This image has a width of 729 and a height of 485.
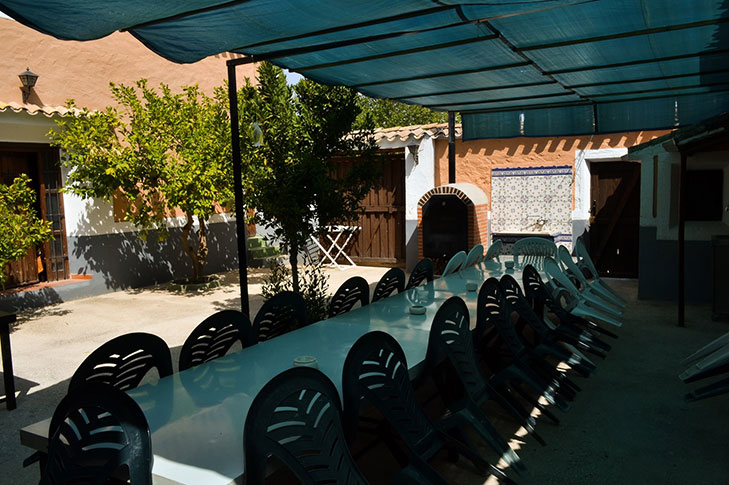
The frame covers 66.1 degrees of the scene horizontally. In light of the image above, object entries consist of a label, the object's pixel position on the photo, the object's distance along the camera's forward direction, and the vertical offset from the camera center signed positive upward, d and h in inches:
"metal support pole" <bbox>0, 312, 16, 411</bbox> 183.6 -47.6
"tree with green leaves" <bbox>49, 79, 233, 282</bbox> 356.2 +39.0
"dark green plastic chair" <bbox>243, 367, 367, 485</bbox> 79.7 -33.5
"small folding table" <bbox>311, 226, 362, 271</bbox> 498.0 -38.2
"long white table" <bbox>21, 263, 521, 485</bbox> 83.0 -35.7
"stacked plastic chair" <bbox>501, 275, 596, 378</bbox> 182.5 -43.1
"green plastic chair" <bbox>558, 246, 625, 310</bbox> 281.5 -43.6
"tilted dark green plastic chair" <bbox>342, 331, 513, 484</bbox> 101.4 -36.7
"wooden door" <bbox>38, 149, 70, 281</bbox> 369.1 +1.2
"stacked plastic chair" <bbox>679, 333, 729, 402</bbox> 149.4 -50.6
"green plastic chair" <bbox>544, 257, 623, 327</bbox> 235.6 -41.2
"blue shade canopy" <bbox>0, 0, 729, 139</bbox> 133.8 +52.2
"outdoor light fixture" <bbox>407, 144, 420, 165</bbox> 459.8 +44.4
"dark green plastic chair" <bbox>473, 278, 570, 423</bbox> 161.9 -46.7
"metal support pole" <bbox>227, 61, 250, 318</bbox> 209.9 +11.3
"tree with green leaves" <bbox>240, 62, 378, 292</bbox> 241.1 +23.6
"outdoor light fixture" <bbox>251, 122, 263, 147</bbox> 238.9 +31.8
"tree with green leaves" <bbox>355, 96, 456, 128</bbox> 1349.7 +226.5
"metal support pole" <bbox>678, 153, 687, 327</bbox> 269.1 -24.5
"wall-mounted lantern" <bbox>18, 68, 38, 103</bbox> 353.1 +85.9
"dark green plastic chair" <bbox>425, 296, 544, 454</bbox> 129.0 -43.1
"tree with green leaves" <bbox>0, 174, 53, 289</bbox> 251.6 -4.7
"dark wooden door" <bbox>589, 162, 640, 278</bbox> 393.7 -13.0
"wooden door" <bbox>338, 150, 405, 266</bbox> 487.2 -13.7
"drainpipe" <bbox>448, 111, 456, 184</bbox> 368.2 +38.2
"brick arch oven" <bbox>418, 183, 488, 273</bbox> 398.6 -12.0
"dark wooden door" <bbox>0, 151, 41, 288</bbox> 349.4 +23.2
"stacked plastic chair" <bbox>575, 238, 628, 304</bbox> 309.1 -35.4
